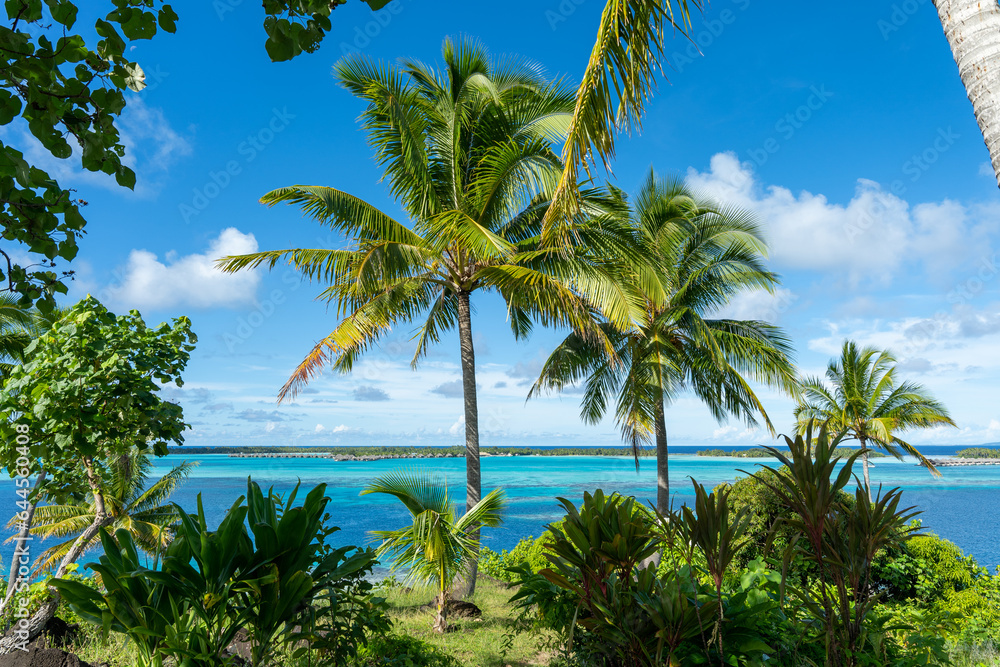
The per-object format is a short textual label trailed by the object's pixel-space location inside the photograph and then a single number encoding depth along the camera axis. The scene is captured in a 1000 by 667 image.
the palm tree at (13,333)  12.79
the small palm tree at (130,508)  13.60
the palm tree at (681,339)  12.32
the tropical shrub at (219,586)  2.85
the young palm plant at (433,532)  6.49
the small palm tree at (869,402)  18.69
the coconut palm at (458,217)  8.83
